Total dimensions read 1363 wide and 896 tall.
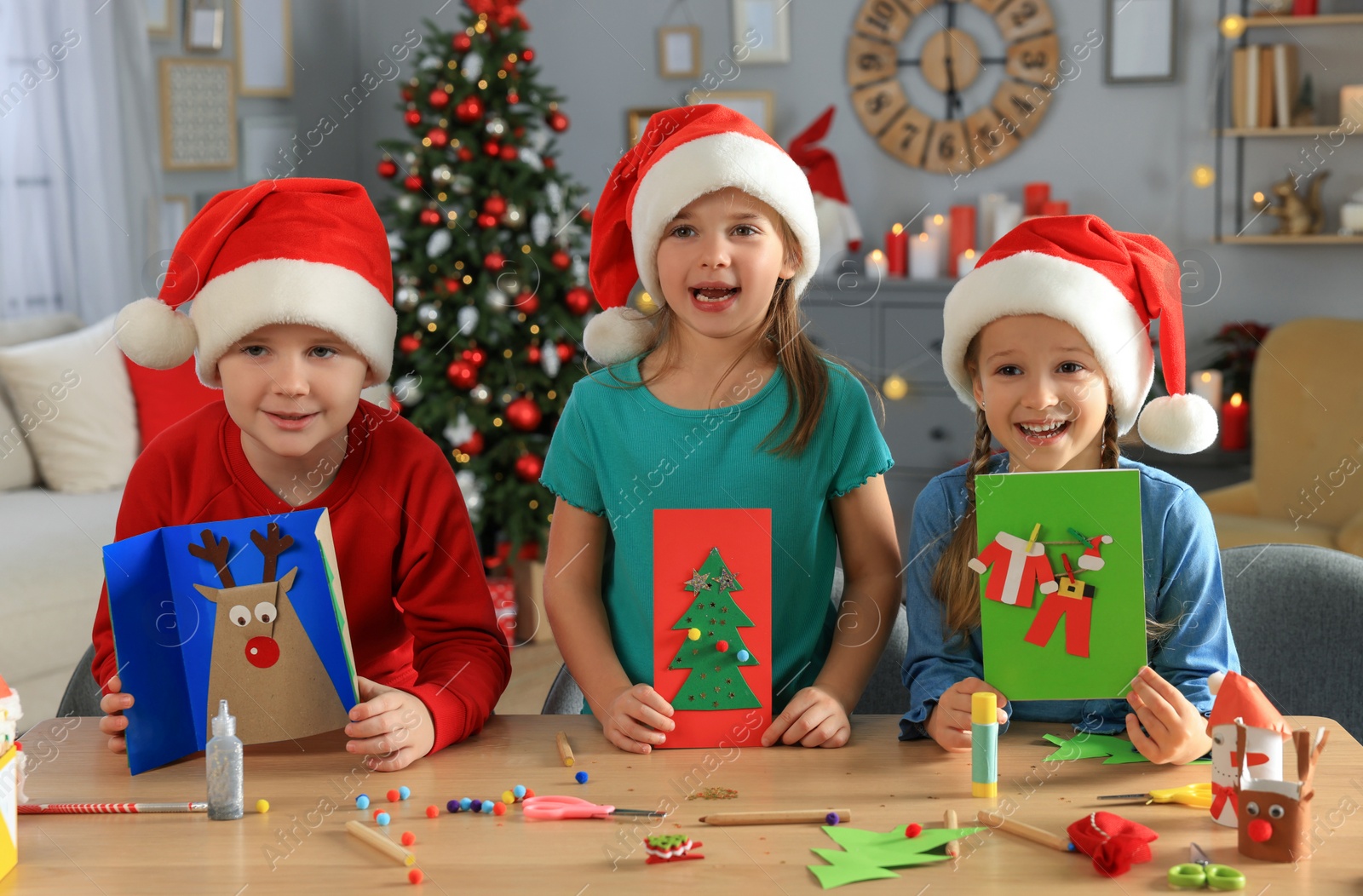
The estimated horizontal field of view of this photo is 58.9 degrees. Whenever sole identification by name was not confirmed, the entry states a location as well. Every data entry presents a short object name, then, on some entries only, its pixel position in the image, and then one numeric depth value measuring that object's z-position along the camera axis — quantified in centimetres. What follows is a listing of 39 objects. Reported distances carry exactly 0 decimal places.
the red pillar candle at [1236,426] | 427
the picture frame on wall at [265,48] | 499
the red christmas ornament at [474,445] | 397
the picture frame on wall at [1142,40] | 464
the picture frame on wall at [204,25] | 479
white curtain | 416
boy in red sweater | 135
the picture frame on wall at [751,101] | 506
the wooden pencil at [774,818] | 103
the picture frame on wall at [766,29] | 503
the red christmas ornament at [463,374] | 391
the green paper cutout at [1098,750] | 117
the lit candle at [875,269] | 476
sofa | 312
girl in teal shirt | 139
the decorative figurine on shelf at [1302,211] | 444
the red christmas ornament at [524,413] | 396
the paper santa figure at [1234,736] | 100
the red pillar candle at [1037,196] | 468
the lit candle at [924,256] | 474
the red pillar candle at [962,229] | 476
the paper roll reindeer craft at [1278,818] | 95
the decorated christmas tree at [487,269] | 395
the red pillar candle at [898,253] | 483
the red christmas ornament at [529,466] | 394
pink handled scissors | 106
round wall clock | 474
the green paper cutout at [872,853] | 94
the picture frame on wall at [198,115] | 479
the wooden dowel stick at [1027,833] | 98
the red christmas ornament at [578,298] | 400
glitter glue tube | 106
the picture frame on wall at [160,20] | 468
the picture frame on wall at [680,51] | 514
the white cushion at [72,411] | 370
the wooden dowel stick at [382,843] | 98
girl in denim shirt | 123
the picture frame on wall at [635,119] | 524
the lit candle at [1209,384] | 426
